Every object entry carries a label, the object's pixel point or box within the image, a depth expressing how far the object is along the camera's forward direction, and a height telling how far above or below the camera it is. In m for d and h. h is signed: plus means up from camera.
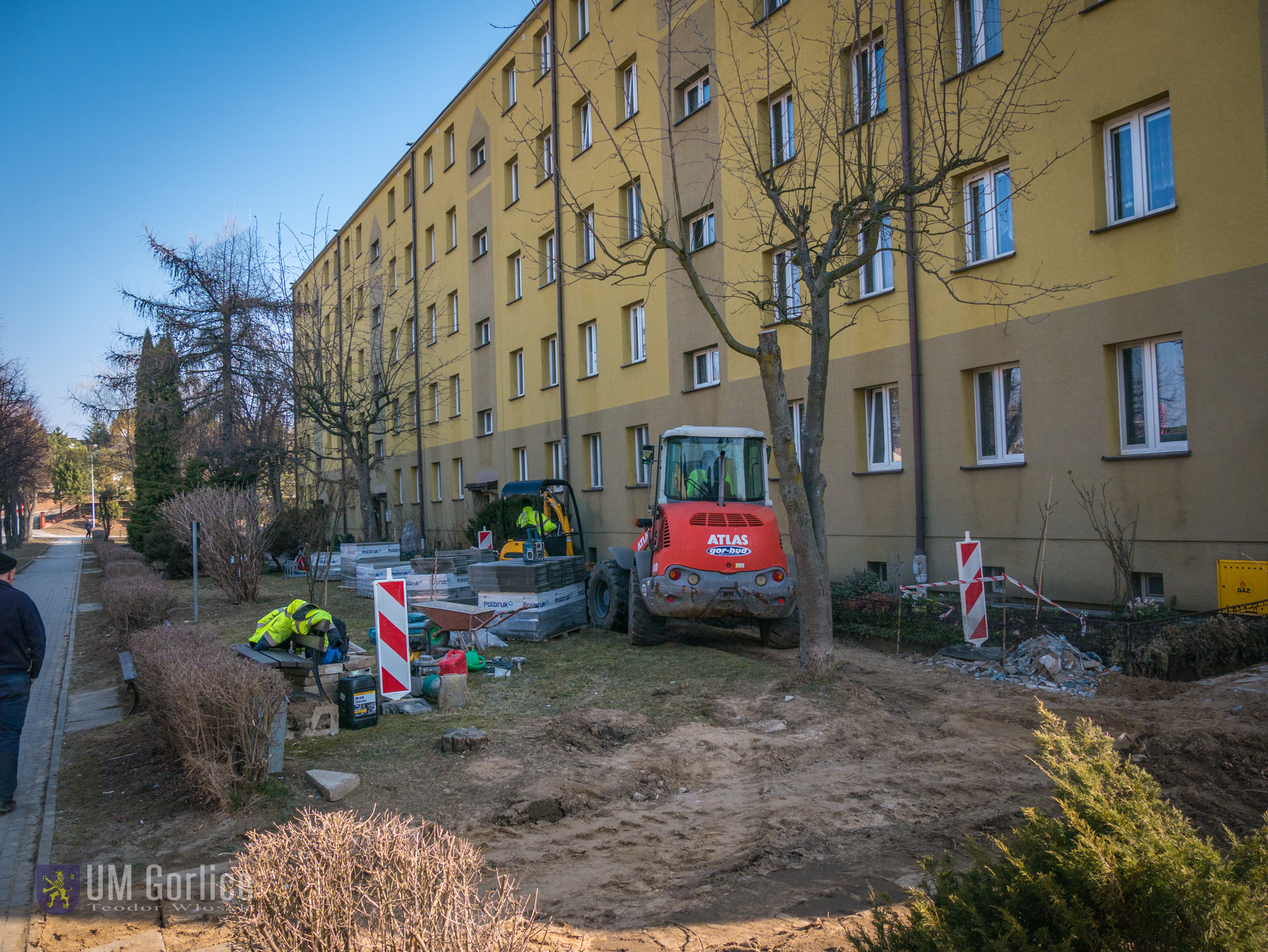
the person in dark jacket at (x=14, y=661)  5.87 -1.06
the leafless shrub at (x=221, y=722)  5.47 -1.38
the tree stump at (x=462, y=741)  6.58 -1.84
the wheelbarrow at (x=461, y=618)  10.48 -1.43
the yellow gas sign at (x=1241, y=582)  8.84 -1.08
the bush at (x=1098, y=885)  2.04 -1.01
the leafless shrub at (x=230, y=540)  17.66 -0.65
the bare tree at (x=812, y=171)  8.85 +5.29
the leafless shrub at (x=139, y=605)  12.69 -1.41
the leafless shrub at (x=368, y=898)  2.39 -1.17
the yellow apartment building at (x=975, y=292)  9.88 +3.09
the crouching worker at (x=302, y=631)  7.63 -1.12
